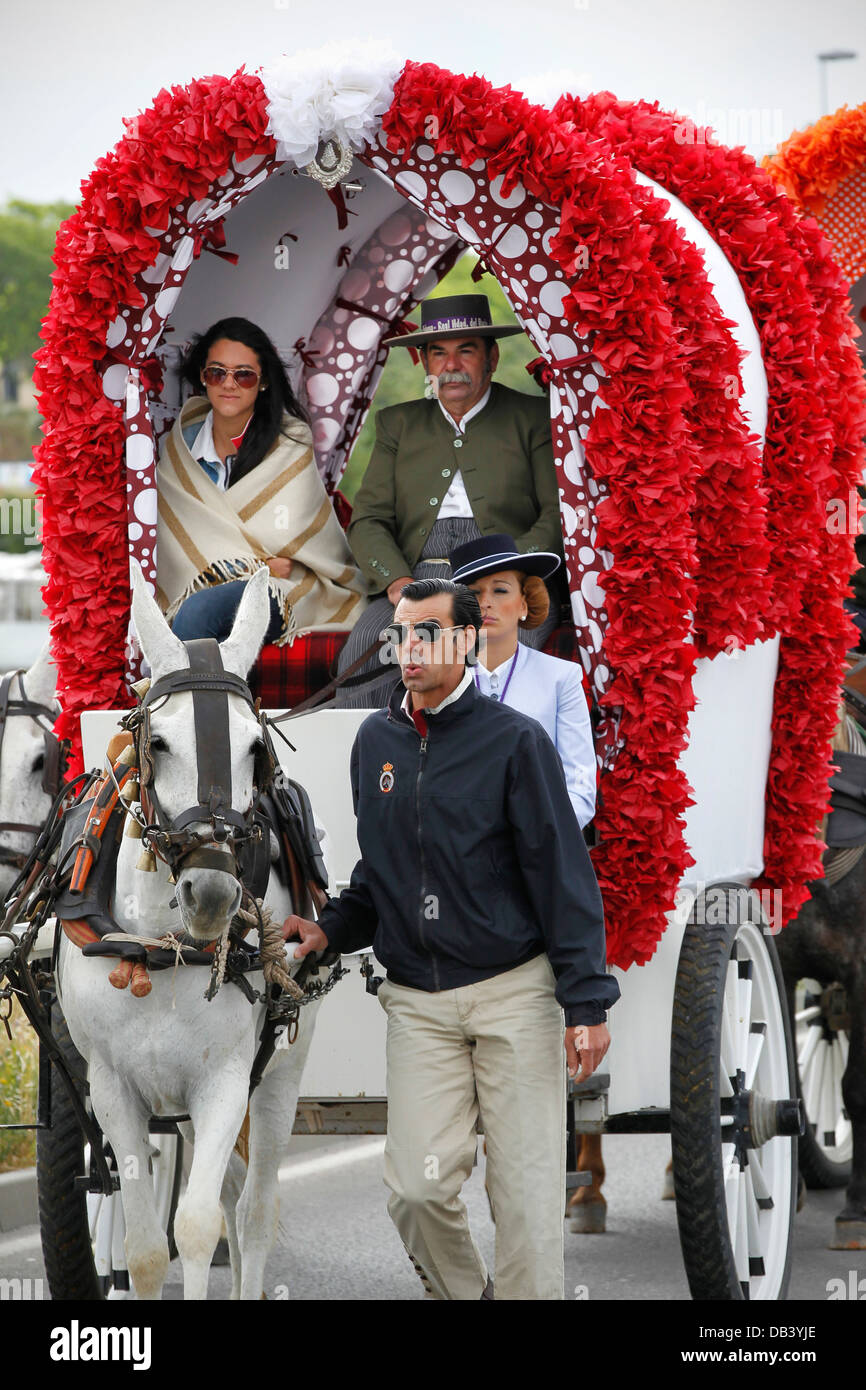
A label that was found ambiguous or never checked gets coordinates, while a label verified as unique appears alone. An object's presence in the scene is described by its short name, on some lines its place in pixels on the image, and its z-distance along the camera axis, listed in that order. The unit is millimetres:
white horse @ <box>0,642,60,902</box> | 12078
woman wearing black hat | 8945
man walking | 7586
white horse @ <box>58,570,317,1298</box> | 7336
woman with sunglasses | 11219
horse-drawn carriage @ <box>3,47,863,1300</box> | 9117
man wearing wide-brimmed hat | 11125
